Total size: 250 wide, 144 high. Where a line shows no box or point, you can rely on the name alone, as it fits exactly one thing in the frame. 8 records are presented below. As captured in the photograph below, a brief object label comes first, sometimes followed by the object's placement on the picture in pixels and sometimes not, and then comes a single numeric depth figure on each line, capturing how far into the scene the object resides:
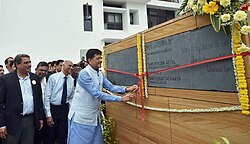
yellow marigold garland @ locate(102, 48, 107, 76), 2.91
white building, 9.09
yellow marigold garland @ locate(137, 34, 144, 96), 1.91
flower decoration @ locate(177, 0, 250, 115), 0.99
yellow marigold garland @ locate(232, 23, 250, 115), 1.01
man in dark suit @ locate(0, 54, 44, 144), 2.27
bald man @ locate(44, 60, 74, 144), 3.04
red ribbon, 1.09
